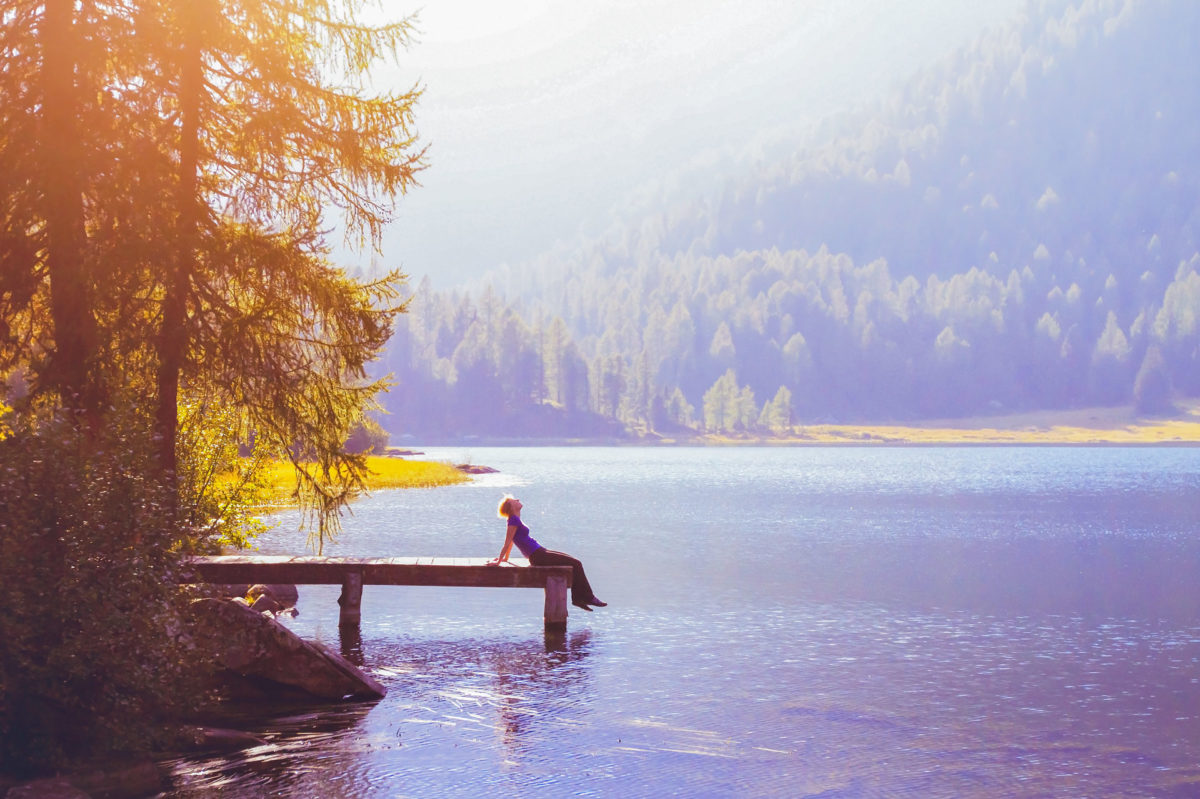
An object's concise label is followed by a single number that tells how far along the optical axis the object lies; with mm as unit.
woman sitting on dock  26906
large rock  18734
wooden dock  26422
